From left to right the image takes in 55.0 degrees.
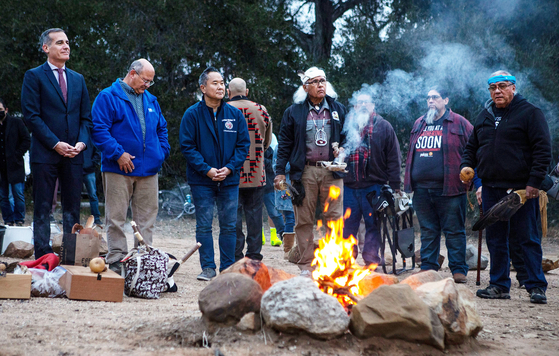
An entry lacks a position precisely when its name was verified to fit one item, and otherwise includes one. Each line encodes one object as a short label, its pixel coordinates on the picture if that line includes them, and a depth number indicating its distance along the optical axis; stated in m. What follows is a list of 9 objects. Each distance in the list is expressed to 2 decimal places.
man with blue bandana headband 4.73
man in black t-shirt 5.81
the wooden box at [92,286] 4.16
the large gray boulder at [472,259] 6.99
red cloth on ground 4.61
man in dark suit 4.95
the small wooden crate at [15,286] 4.02
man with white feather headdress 5.51
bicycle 13.02
